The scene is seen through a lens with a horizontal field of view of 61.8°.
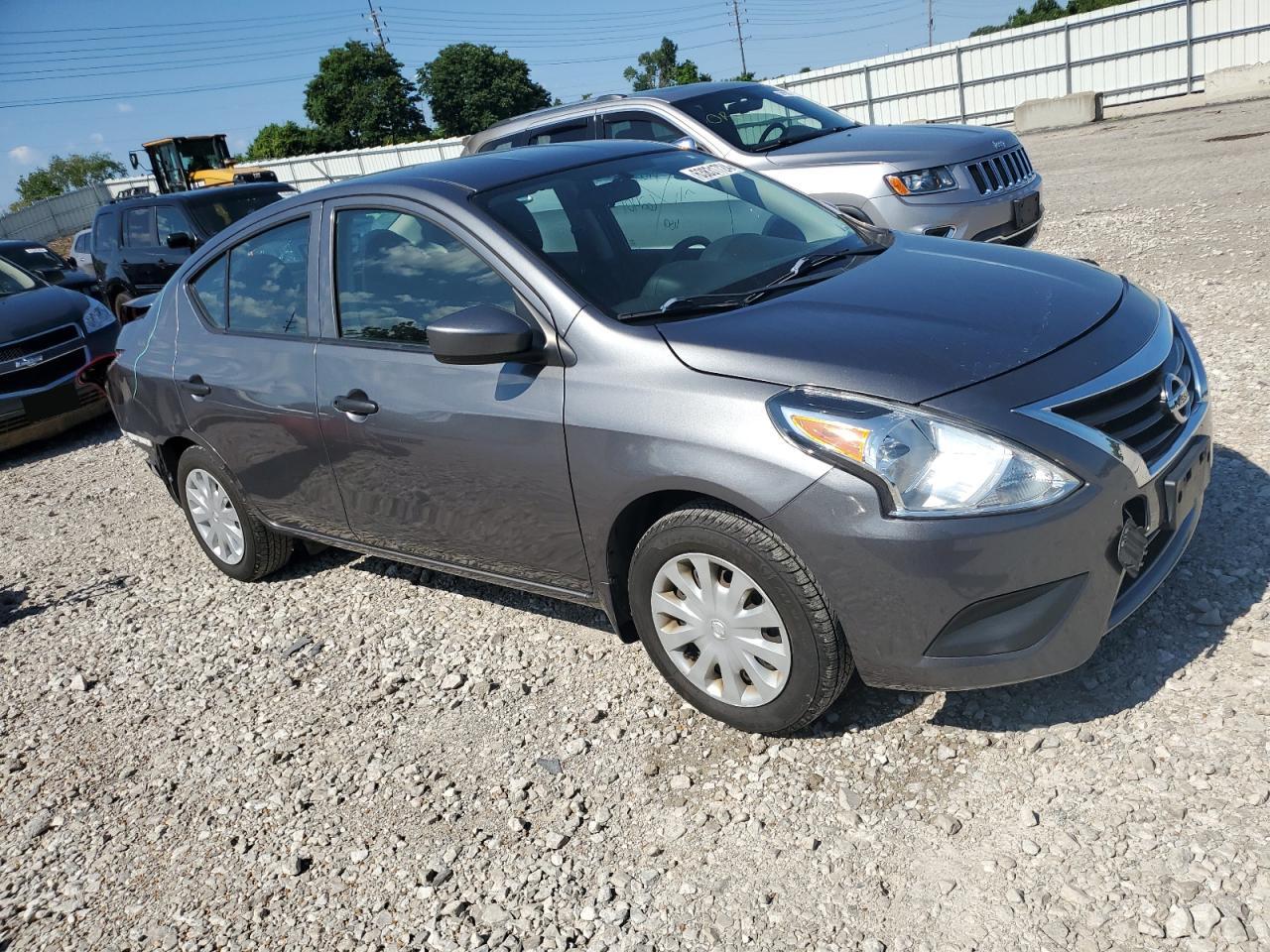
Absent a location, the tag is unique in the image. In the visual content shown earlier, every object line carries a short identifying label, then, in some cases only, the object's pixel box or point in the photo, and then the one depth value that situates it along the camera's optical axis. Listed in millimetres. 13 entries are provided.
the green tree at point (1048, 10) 58156
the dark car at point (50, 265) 12398
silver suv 7402
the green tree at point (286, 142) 69250
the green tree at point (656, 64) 101844
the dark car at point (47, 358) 8445
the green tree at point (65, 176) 86938
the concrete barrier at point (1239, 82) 19750
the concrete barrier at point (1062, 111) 22281
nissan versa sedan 2764
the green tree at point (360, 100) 73250
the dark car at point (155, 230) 11969
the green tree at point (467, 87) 78250
